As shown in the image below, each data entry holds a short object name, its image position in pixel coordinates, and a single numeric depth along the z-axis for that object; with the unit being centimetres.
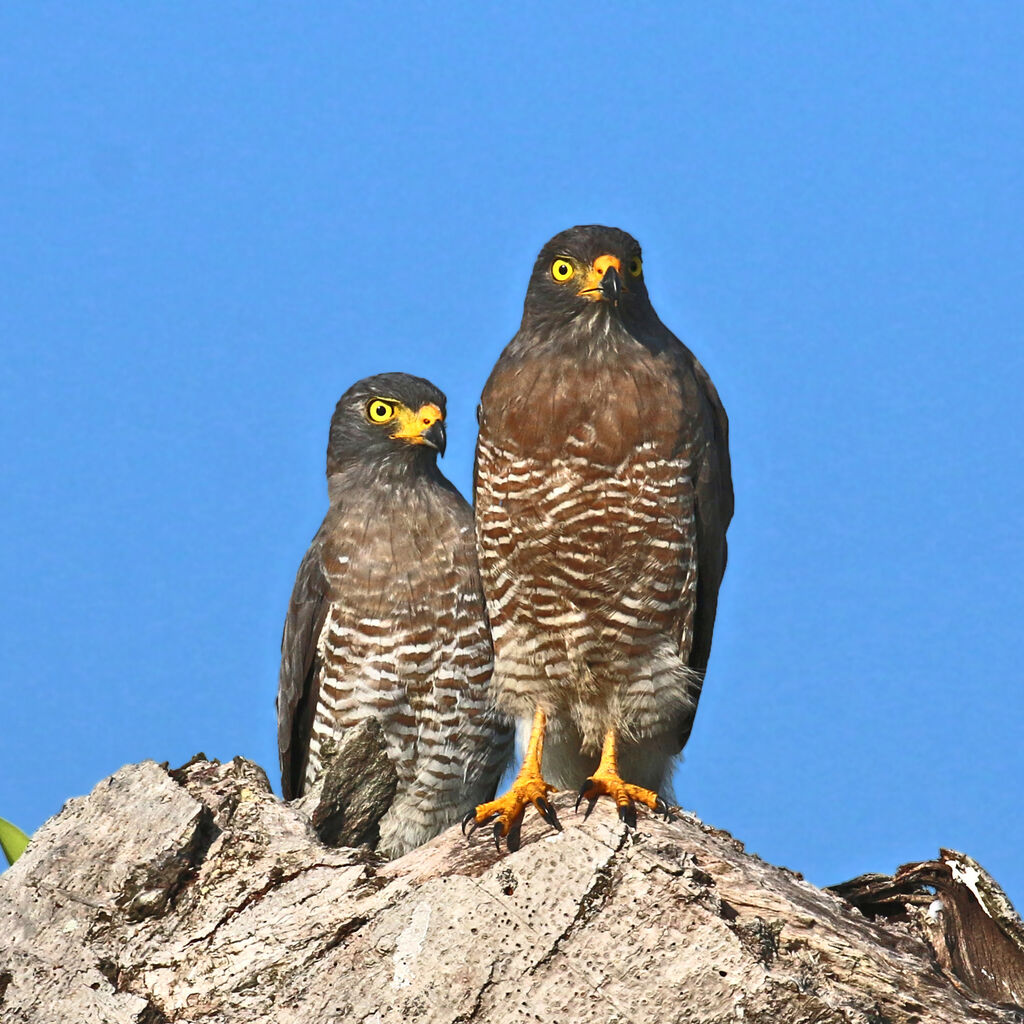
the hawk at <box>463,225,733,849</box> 1281
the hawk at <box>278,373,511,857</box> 1553
